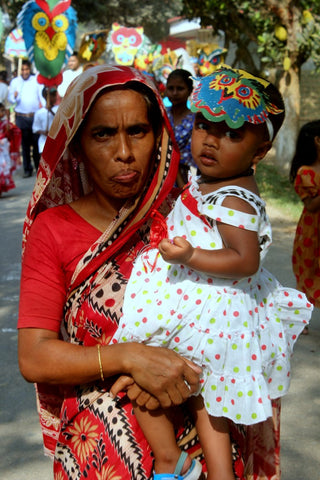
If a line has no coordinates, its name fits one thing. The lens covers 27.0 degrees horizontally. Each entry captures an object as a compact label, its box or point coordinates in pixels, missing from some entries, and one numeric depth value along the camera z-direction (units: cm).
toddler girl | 179
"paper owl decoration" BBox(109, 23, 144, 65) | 1684
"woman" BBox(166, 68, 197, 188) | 709
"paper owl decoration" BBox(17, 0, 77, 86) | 1076
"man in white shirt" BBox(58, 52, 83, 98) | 1123
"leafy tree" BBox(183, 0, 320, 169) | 1170
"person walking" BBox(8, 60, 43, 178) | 1326
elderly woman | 178
